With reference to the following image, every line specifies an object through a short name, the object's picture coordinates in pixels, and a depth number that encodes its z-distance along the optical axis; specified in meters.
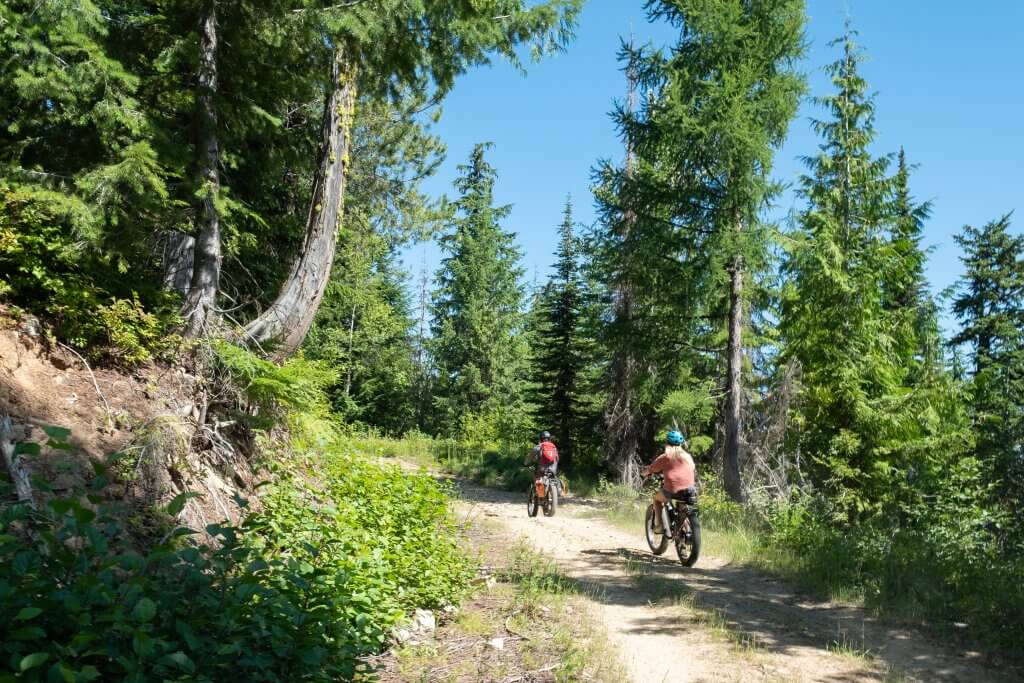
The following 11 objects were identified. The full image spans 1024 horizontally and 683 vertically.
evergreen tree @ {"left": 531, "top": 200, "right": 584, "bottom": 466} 24.11
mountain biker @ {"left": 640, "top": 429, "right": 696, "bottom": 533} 9.86
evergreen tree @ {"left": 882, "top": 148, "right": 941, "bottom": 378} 15.26
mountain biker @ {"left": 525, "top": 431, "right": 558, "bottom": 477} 14.39
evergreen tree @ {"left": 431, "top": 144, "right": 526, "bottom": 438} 39.44
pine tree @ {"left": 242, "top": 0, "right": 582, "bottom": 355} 8.65
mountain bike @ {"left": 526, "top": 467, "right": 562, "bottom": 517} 14.23
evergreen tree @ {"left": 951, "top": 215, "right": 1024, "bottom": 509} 15.64
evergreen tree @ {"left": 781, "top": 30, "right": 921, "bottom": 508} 13.70
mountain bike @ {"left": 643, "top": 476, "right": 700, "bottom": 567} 9.58
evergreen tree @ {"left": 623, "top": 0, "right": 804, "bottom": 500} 13.52
